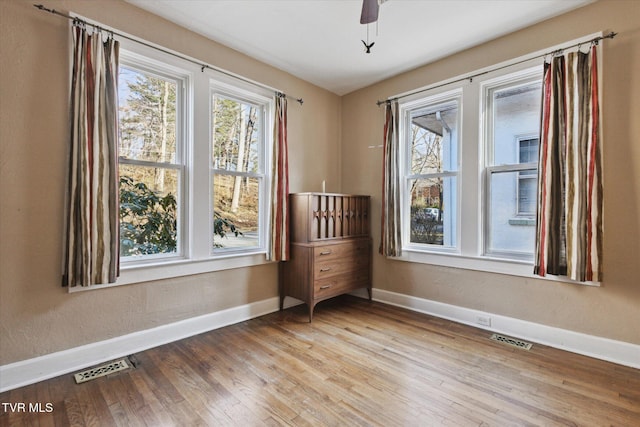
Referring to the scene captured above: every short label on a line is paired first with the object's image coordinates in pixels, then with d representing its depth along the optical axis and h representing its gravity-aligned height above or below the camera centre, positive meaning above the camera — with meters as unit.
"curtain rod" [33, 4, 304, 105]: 2.12 +1.40
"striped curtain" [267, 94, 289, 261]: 3.30 +0.22
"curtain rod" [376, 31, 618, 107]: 2.34 +1.37
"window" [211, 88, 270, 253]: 3.11 +0.43
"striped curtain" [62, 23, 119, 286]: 2.14 +0.31
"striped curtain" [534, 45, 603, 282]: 2.34 +0.31
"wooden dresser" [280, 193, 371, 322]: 3.22 -0.46
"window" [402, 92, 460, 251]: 3.33 +0.45
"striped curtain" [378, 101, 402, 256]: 3.56 +0.28
